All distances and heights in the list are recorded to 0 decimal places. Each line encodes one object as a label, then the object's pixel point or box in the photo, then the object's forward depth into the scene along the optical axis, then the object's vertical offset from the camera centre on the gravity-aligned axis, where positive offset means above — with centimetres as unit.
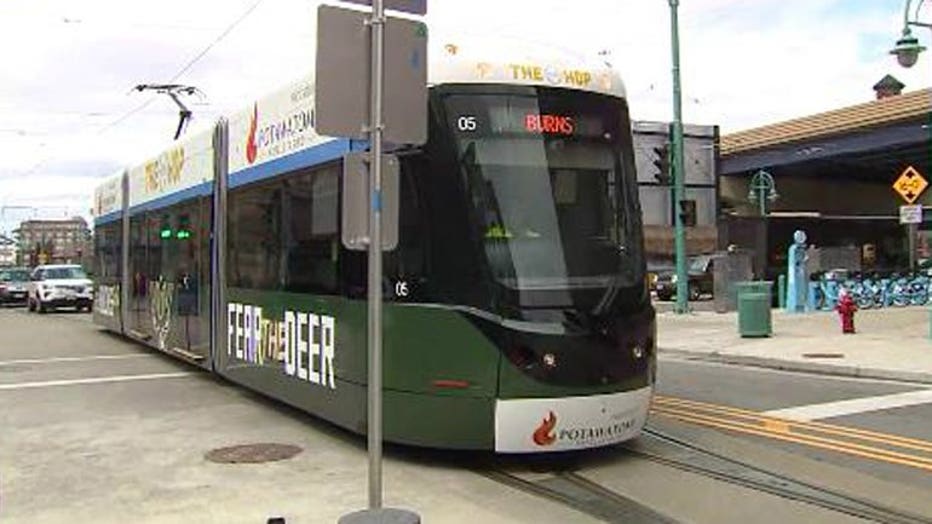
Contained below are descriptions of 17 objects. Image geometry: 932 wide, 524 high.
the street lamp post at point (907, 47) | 1944 +390
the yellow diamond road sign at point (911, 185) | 2053 +158
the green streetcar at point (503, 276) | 829 -3
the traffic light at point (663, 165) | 2970 +284
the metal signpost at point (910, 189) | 2056 +149
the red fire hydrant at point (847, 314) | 2119 -84
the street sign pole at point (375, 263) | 597 +5
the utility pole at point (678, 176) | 2912 +252
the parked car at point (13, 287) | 4900 -57
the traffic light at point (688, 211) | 2888 +155
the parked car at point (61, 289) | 3944 -53
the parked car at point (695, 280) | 4025 -35
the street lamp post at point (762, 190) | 4012 +305
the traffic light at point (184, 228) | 1524 +63
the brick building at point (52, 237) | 10992 +412
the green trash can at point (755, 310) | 2081 -74
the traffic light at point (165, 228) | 1666 +69
